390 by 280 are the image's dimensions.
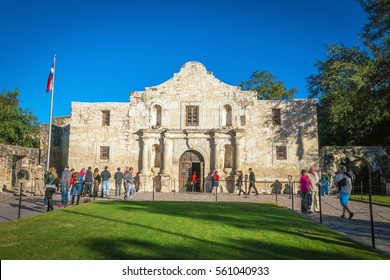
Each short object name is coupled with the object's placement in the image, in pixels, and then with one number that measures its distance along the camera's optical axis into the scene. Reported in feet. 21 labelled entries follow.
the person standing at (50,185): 34.88
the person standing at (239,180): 62.03
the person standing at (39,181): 54.85
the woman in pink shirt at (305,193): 35.60
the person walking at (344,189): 31.58
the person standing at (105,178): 54.60
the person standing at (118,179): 56.29
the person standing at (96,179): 58.19
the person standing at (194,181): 67.67
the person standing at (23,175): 51.61
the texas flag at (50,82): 66.95
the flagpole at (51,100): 66.18
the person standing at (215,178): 60.15
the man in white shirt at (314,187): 35.09
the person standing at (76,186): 43.72
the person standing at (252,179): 58.75
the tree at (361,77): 56.03
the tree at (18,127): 85.35
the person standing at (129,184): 49.85
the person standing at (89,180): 50.56
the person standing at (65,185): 39.83
